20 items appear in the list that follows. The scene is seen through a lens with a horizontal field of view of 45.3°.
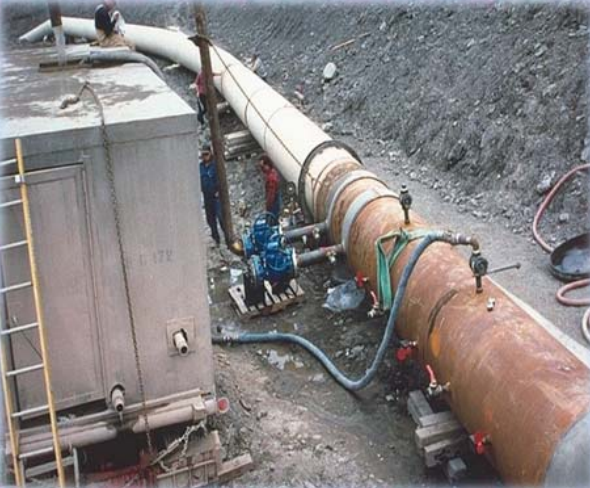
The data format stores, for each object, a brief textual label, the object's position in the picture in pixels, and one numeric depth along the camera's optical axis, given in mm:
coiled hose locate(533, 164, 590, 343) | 7424
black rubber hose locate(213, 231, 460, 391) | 6432
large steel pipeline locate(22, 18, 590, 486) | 4750
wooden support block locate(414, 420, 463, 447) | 6168
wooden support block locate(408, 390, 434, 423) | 6578
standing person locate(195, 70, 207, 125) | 14075
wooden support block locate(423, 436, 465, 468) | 6129
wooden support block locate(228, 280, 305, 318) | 9203
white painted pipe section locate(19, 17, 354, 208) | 10398
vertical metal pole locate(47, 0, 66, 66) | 7236
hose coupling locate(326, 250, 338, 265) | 8641
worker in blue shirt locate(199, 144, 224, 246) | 10297
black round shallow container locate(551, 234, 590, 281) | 8312
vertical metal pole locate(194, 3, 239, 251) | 9180
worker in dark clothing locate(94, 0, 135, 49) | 8719
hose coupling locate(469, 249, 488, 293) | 5922
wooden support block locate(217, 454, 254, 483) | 6426
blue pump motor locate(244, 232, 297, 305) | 8648
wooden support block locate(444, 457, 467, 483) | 6051
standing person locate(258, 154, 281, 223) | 9992
